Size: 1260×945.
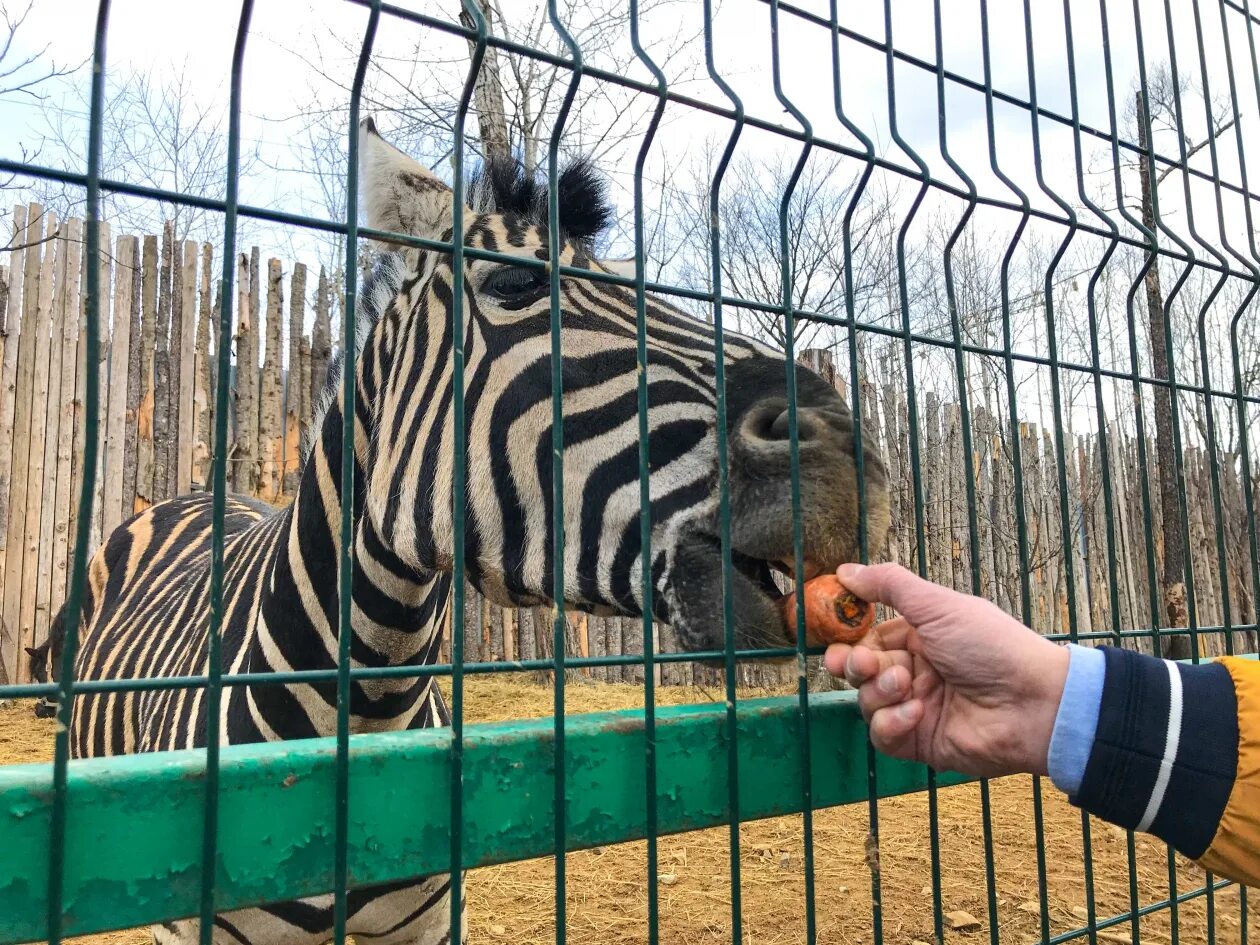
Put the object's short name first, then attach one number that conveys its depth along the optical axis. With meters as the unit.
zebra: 1.56
